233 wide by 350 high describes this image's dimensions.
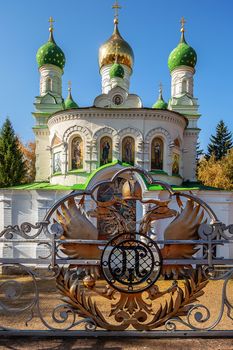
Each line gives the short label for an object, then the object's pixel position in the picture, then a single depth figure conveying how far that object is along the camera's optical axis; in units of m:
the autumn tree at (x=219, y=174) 25.78
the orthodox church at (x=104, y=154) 14.44
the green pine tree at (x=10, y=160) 24.94
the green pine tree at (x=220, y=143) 42.69
